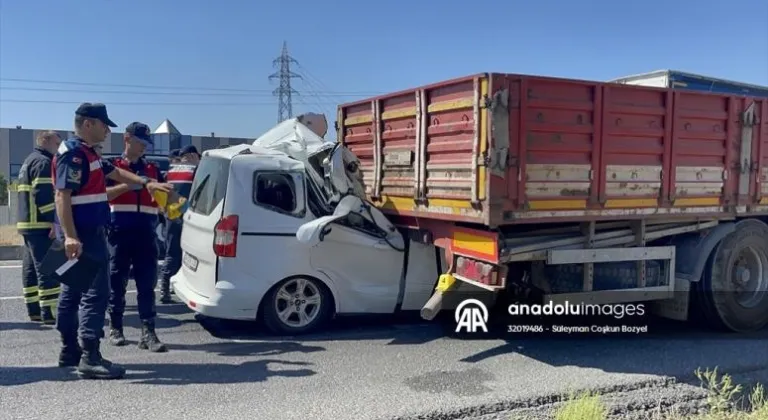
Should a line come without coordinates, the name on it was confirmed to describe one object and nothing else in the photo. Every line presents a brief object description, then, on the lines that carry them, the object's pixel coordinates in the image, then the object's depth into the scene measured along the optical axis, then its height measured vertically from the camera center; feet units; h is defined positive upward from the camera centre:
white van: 18.67 -2.22
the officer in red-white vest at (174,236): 24.77 -2.43
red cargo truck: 16.57 -0.16
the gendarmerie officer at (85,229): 14.93 -1.39
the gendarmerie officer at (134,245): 17.97 -2.06
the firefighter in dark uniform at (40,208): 20.07 -1.17
